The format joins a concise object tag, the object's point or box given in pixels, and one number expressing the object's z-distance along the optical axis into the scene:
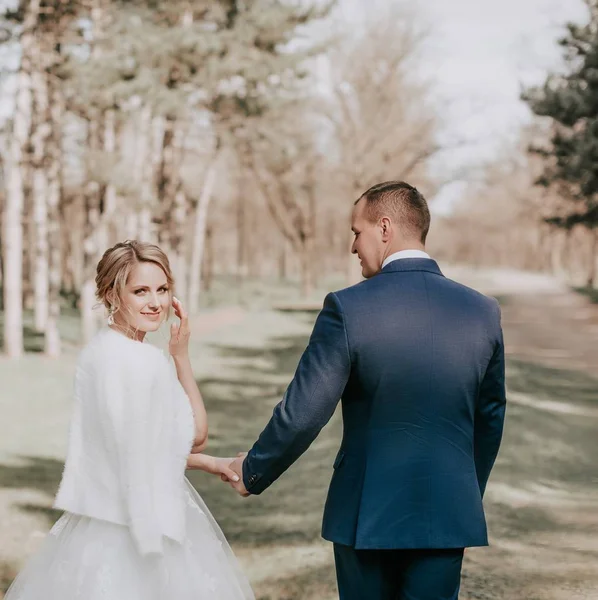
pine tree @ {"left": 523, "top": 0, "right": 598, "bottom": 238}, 27.64
